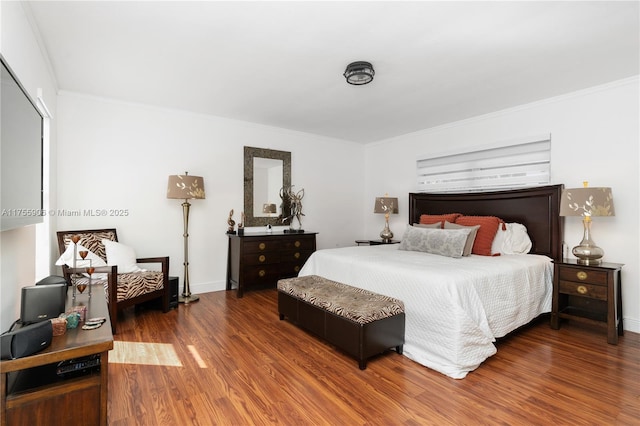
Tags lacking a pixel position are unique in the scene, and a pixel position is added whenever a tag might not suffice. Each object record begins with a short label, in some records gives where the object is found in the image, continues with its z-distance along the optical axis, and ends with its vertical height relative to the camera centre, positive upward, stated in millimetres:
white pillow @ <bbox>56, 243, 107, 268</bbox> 2125 -313
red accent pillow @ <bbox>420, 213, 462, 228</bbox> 4125 -79
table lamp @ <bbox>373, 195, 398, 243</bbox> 5117 +66
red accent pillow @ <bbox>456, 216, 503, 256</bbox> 3566 -250
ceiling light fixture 2721 +1218
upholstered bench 2299 -826
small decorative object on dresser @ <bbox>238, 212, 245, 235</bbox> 4387 -191
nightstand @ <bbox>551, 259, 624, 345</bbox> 2785 -749
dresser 4223 -625
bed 2285 -603
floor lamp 3773 +218
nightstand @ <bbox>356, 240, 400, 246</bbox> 5078 -493
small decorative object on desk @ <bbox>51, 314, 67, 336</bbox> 1492 -540
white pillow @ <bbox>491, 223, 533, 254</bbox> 3609 -331
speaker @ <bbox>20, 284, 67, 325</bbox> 1661 -492
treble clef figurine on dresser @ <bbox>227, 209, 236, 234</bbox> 4457 -159
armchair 2873 -672
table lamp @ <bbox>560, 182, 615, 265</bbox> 2906 +40
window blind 3729 +594
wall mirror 4727 +456
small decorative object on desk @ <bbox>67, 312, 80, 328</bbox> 1594 -547
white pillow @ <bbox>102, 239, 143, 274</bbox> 3289 -473
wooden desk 1278 -763
